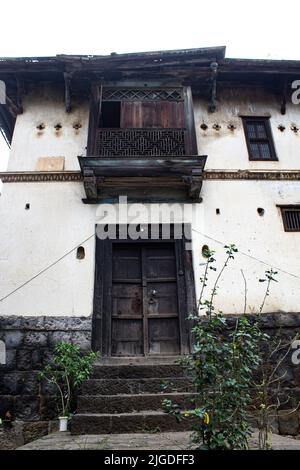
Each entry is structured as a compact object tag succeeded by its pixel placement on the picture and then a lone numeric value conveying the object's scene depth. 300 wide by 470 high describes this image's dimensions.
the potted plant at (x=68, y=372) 5.67
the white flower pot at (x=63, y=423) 5.29
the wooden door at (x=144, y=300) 7.13
